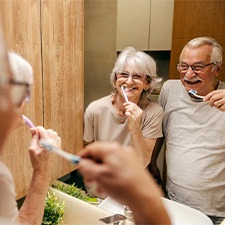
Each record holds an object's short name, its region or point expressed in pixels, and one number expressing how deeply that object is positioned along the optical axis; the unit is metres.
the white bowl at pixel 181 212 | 1.05
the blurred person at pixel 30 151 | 0.28
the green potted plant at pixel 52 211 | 1.07
